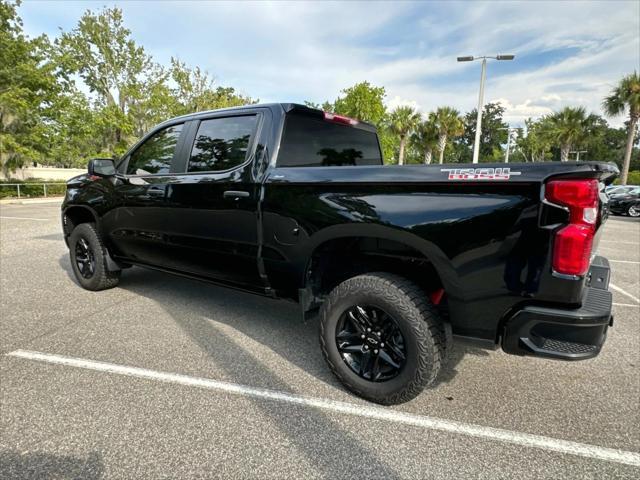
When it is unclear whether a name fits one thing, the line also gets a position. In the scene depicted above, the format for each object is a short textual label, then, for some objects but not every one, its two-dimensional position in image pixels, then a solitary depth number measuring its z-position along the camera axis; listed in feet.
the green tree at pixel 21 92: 58.49
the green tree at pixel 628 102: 79.51
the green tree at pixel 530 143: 181.27
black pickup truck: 6.19
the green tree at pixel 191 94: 97.14
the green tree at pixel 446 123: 116.98
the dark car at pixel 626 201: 59.26
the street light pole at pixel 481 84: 50.88
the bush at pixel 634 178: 111.69
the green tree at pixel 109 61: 88.22
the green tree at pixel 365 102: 118.32
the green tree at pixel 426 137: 122.65
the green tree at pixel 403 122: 131.74
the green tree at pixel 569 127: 100.22
